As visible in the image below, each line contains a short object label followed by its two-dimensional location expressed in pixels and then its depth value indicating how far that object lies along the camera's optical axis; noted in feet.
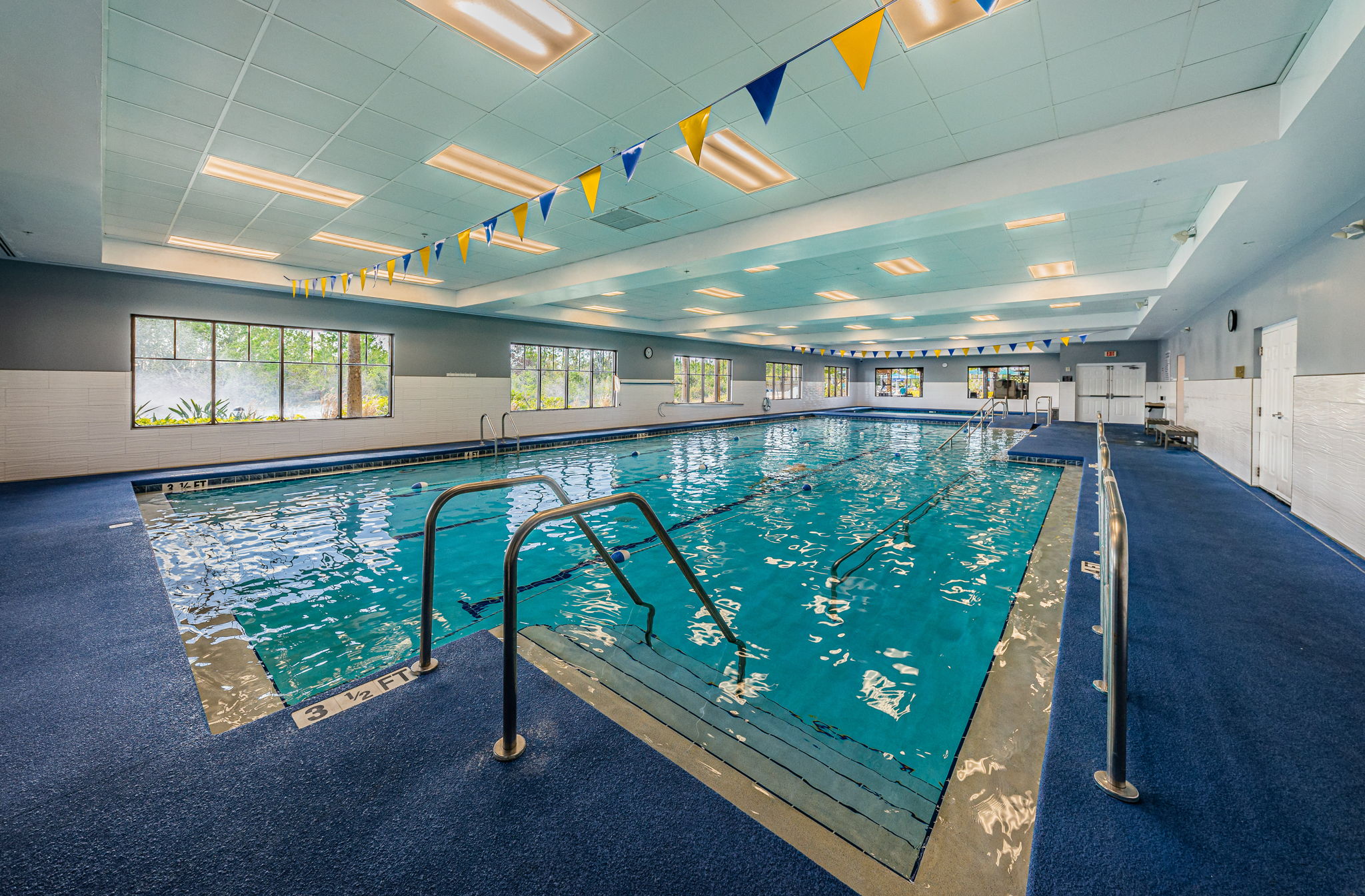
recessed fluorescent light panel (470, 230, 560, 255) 21.68
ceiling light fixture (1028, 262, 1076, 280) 27.07
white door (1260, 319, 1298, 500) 16.55
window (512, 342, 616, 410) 41.60
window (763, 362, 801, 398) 69.67
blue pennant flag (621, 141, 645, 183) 12.85
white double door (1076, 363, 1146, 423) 55.88
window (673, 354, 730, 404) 57.62
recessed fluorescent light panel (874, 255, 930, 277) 26.53
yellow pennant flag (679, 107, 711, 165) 10.77
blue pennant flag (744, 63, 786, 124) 9.59
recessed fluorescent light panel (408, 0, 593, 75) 8.77
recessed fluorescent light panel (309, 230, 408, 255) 21.18
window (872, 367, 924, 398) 81.56
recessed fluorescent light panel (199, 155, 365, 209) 14.83
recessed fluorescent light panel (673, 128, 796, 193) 13.60
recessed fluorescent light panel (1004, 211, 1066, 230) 19.24
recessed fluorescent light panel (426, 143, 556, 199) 14.12
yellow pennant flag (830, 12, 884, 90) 8.04
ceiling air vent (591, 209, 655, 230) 18.98
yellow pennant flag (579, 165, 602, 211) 14.28
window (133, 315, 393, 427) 25.16
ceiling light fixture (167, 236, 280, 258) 21.74
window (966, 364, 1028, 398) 68.64
